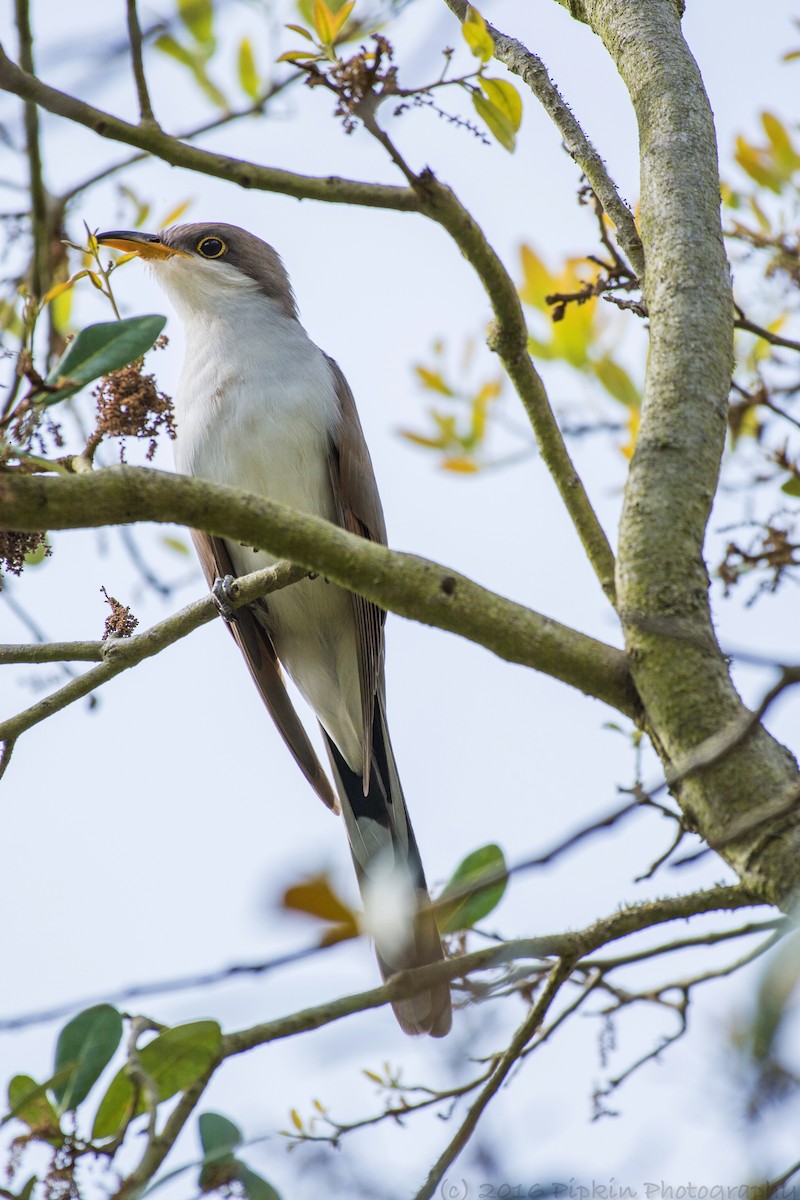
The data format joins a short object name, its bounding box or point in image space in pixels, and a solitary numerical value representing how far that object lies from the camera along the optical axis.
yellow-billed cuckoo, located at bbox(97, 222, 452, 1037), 8.94
